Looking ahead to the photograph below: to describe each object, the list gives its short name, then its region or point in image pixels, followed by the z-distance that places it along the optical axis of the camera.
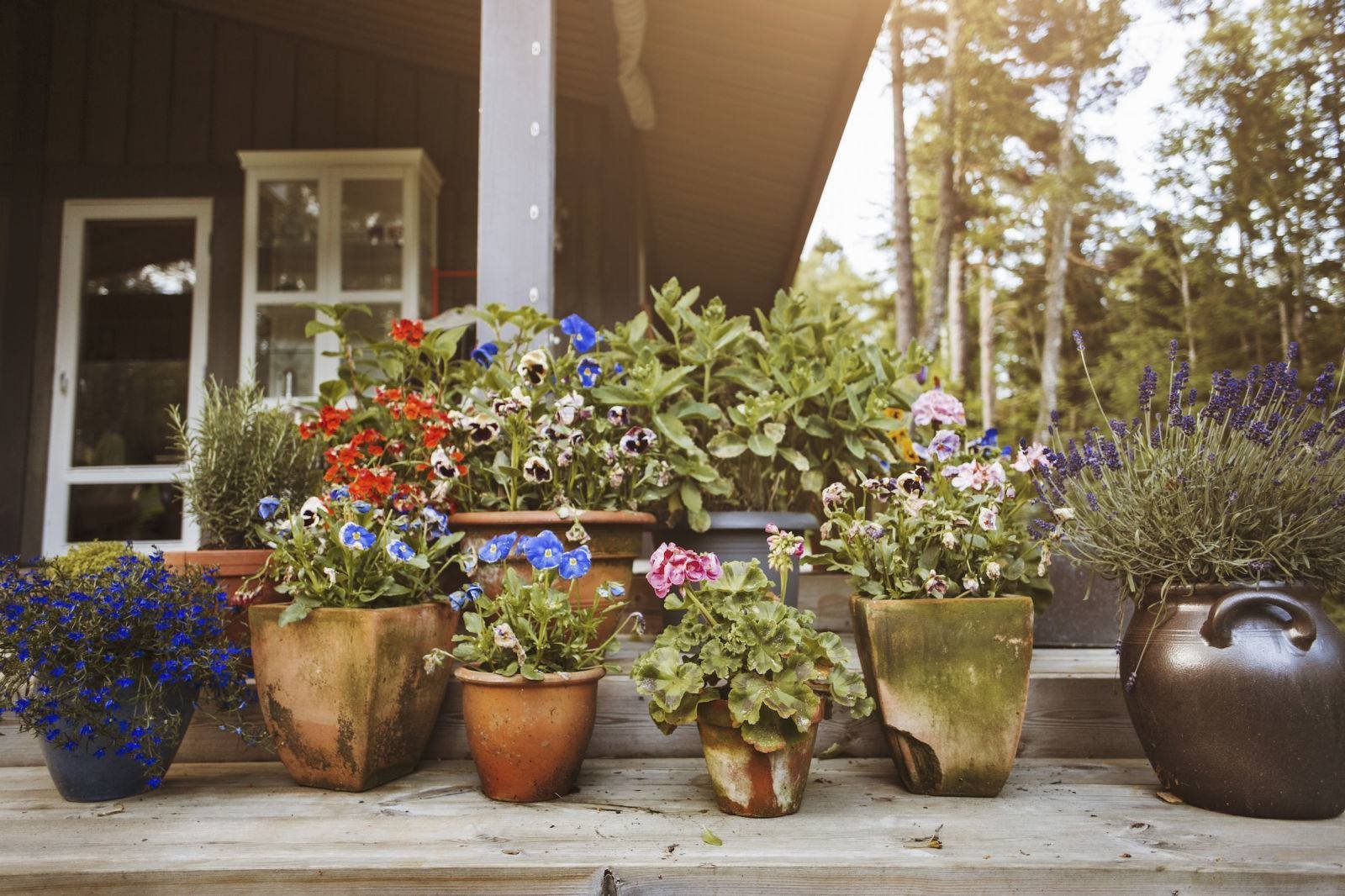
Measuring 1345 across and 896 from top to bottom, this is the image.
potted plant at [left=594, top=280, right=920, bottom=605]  2.05
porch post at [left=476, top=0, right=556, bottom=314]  2.12
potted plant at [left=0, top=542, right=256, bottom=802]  1.41
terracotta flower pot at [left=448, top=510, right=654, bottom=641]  1.76
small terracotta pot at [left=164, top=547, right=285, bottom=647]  1.82
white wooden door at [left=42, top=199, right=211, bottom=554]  4.25
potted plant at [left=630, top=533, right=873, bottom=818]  1.36
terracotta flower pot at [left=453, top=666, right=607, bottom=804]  1.44
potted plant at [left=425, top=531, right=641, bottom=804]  1.44
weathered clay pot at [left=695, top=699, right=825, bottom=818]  1.37
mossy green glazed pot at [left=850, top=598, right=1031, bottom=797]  1.47
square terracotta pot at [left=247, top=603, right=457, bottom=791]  1.48
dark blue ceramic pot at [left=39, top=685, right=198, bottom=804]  1.46
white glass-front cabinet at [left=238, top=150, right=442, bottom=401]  4.24
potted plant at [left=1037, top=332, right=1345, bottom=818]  1.36
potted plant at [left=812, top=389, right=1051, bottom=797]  1.47
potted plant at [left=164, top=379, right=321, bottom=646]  2.08
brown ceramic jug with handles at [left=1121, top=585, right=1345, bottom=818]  1.36
